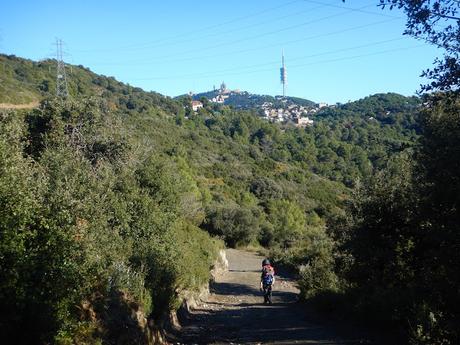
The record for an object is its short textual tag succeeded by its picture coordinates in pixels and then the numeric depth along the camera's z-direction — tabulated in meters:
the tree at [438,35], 5.88
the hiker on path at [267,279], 17.80
